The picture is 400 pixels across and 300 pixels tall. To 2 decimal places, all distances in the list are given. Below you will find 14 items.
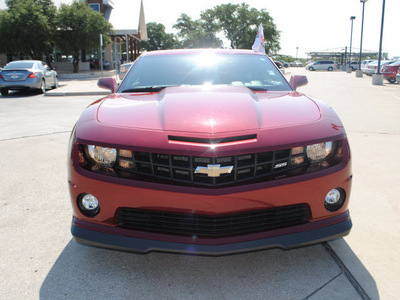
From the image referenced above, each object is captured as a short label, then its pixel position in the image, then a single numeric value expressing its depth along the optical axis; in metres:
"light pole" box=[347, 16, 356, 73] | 40.06
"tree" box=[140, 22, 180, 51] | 80.70
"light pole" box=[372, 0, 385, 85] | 20.16
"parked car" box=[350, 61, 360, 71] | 56.58
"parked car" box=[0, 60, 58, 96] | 14.51
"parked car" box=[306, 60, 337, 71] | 56.47
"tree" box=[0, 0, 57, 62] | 25.09
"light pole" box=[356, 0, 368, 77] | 29.64
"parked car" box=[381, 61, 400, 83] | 20.28
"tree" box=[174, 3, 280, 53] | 64.12
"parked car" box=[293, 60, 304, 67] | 83.06
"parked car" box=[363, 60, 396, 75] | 29.51
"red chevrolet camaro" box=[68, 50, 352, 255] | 2.04
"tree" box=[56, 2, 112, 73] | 26.41
